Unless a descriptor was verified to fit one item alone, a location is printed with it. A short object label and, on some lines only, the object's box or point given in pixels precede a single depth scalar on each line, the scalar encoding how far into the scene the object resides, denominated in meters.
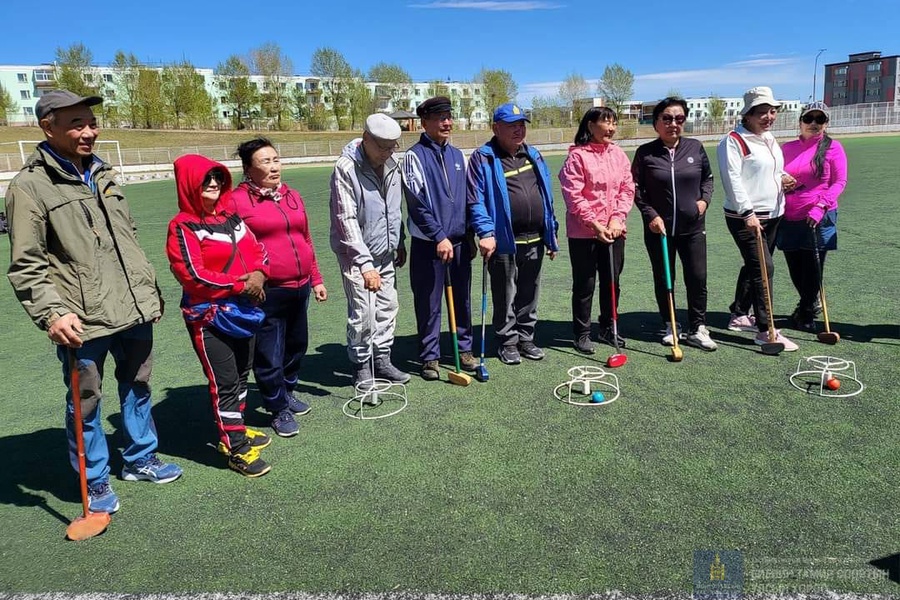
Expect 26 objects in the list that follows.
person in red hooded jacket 3.49
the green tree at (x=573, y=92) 100.38
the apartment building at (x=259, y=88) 80.25
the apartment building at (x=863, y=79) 107.75
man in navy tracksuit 5.00
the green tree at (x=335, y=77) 86.56
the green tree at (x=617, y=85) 91.06
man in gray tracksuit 4.66
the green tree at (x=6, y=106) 69.19
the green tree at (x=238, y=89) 79.69
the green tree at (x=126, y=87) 72.50
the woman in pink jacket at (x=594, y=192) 5.38
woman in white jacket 5.40
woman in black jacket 5.47
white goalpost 45.65
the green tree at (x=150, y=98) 71.44
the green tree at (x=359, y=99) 85.88
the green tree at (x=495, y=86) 95.38
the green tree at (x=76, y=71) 69.75
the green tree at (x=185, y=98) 72.22
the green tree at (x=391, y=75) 97.69
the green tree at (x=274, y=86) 81.94
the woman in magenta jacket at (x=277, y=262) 4.13
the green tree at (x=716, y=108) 112.94
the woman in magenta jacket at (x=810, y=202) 5.73
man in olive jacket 3.02
